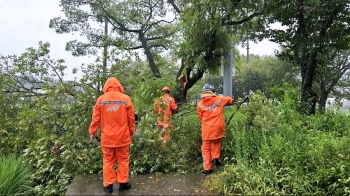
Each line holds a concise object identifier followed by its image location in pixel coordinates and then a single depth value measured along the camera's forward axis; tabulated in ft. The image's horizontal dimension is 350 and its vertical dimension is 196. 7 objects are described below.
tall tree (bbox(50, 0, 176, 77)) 54.85
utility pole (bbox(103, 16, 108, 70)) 23.70
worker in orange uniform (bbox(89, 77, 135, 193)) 15.72
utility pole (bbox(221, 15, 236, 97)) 27.55
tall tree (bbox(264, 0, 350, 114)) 27.37
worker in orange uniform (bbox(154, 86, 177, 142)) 20.98
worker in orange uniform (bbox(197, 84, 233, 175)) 18.53
